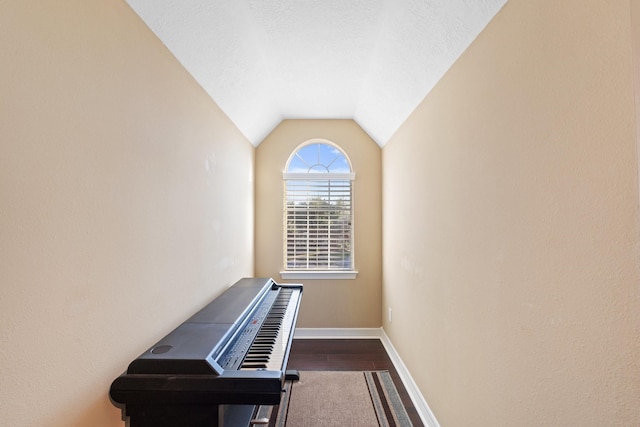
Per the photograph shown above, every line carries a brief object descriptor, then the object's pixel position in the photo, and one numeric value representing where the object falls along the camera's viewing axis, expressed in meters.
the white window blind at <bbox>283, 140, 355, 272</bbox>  3.13
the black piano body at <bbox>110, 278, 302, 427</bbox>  0.94
